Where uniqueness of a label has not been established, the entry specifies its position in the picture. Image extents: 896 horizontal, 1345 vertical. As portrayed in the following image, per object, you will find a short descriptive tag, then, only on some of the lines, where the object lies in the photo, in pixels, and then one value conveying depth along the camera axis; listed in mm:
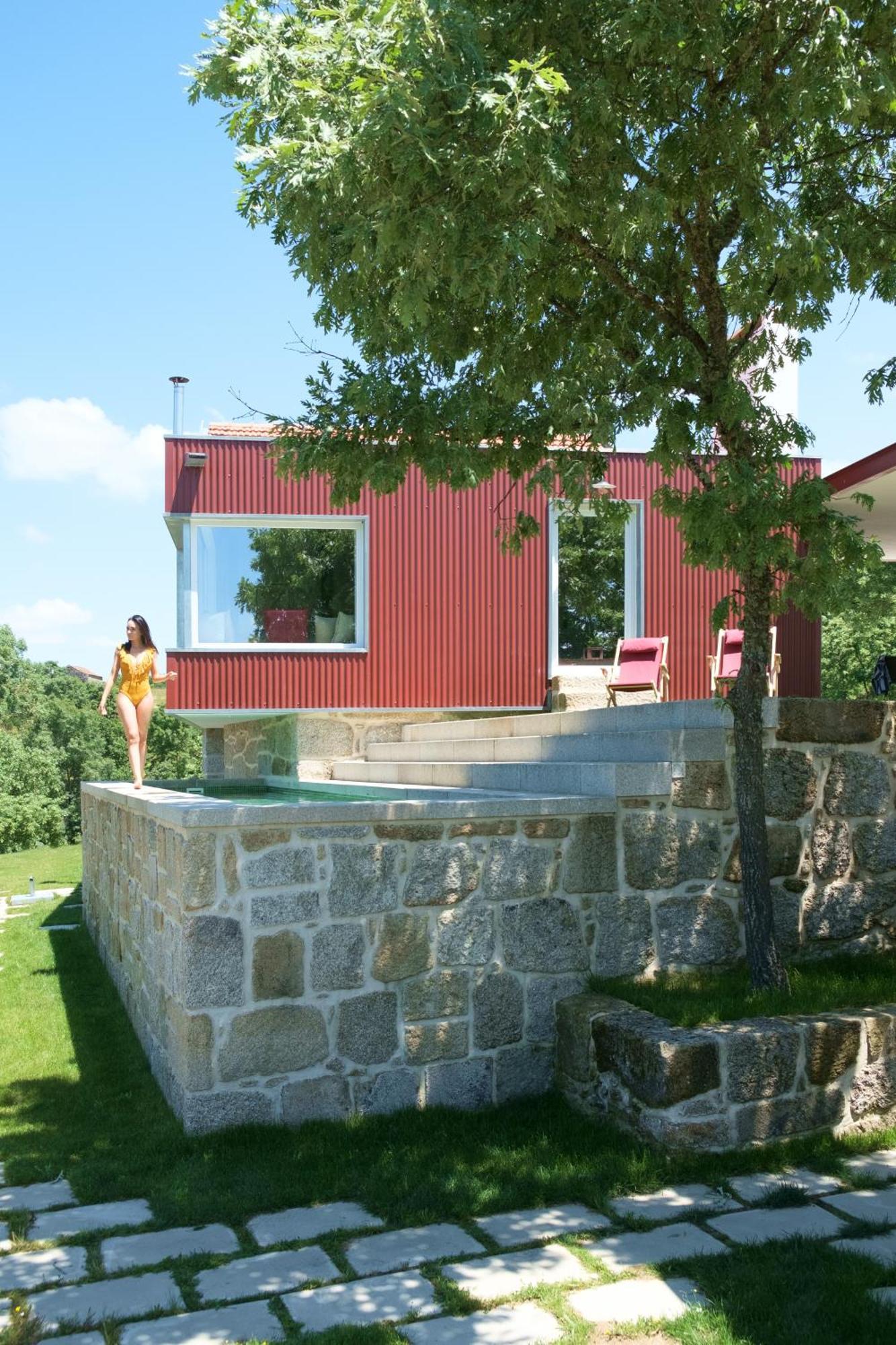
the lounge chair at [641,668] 11070
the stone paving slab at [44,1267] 3537
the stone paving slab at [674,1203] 3934
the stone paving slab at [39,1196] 4148
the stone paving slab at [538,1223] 3777
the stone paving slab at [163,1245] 3664
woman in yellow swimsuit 8008
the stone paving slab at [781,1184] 4078
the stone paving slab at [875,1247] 3482
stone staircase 5738
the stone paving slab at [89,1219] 3902
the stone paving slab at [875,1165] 4262
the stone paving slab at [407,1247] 3600
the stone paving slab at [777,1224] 3693
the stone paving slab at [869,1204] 3830
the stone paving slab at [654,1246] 3564
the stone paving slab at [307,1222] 3816
